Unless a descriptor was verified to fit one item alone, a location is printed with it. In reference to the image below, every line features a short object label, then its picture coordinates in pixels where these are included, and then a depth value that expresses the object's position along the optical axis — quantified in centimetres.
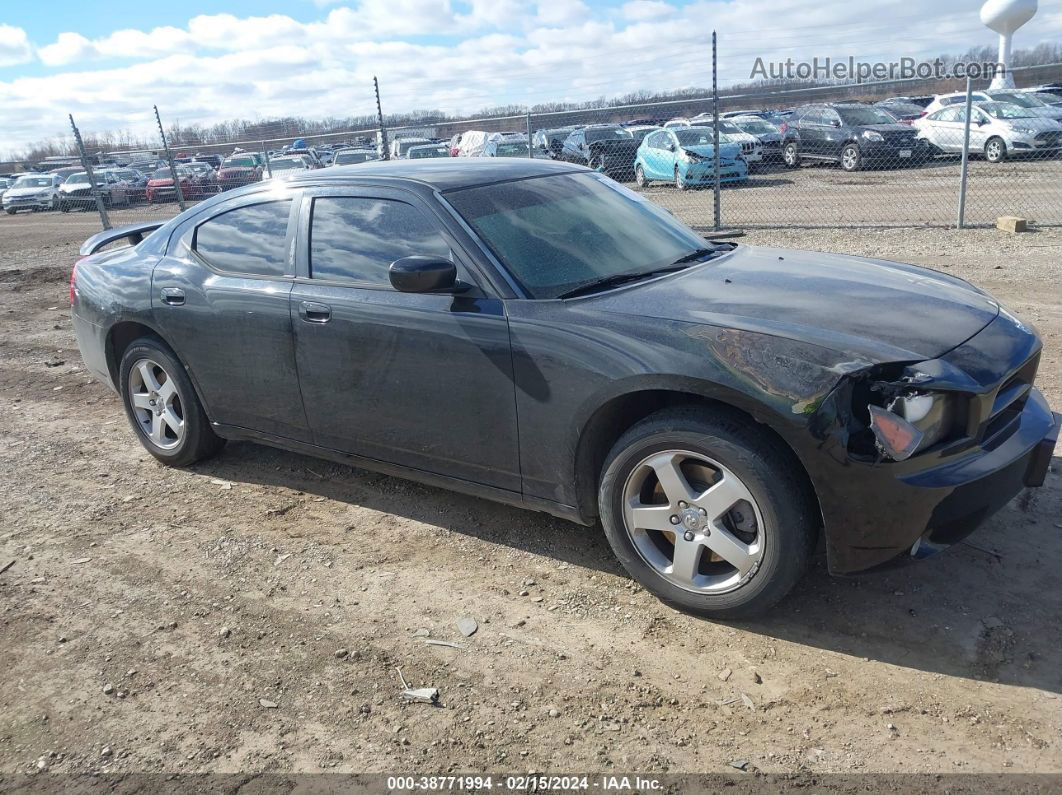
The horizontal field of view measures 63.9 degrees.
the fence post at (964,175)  1047
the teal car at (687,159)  1869
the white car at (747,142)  2111
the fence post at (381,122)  1281
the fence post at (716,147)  1077
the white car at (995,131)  1866
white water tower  4800
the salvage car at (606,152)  2052
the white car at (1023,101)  1975
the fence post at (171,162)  1628
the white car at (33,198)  2953
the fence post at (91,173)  1560
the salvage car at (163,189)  2561
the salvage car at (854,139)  2036
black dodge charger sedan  283
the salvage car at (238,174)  2411
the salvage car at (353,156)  2515
